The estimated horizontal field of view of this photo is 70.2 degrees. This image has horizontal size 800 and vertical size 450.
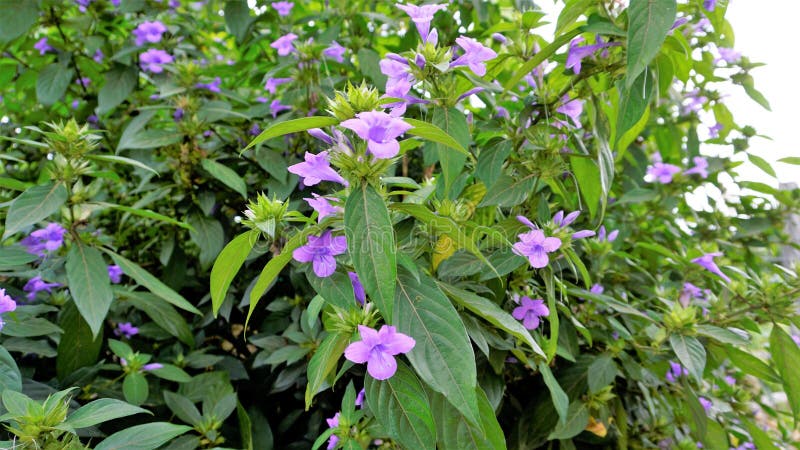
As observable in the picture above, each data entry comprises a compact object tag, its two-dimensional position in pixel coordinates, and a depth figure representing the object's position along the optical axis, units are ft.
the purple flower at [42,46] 2.09
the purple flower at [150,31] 1.99
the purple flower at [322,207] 0.99
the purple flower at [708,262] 1.67
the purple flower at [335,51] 1.89
